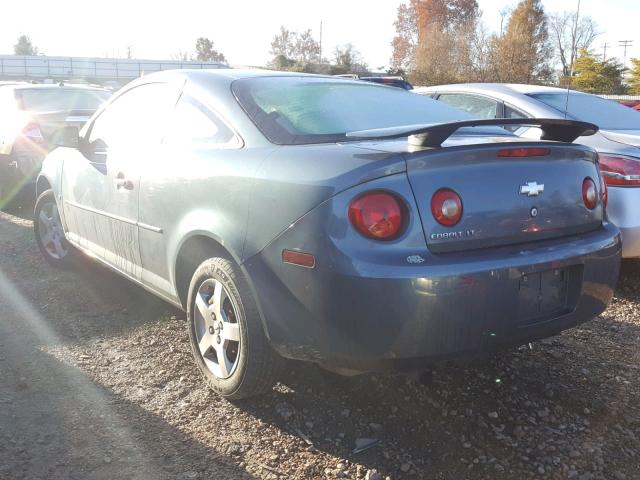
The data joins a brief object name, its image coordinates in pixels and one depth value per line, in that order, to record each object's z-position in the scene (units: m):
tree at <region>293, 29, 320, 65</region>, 67.39
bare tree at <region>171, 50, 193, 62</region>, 83.20
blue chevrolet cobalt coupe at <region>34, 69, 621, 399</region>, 2.31
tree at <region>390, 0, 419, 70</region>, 68.81
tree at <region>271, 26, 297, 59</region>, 68.56
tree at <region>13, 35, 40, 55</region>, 89.69
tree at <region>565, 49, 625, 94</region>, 42.25
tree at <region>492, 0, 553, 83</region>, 37.81
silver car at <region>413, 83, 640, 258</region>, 4.23
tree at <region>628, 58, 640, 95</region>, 42.29
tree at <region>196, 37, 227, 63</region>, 90.69
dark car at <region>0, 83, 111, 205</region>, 7.86
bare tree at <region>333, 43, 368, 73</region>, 51.85
